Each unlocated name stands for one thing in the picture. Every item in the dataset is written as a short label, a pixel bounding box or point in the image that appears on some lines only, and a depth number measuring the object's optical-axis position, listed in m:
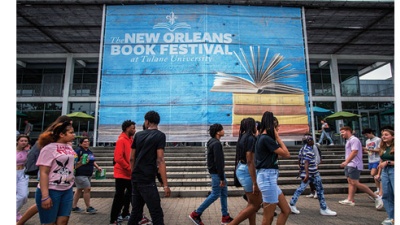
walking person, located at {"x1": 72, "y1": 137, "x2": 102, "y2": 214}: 5.36
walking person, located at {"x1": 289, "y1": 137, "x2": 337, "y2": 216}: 5.22
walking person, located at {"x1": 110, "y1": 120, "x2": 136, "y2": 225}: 4.38
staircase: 7.36
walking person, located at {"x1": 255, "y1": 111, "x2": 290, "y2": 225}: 3.33
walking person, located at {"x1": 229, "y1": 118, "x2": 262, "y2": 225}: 3.72
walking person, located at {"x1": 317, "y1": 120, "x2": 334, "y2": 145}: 13.44
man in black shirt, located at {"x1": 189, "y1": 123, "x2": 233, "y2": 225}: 4.34
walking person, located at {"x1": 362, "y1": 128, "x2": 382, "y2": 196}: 6.55
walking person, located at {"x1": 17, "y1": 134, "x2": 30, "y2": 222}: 4.25
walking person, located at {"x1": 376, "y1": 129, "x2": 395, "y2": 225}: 4.23
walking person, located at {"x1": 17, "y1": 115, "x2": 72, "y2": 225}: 4.05
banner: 11.66
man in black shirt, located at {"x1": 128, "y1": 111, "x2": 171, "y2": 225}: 3.21
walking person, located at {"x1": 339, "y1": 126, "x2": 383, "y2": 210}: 5.76
